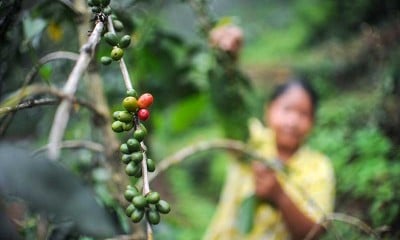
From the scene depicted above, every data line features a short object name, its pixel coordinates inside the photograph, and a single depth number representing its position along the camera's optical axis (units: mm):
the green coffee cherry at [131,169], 467
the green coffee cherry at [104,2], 491
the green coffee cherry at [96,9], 489
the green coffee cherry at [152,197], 458
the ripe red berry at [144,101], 477
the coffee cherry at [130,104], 464
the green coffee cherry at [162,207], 475
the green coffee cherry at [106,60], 520
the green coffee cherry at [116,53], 463
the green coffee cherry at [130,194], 472
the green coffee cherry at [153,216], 466
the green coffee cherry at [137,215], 453
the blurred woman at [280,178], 1342
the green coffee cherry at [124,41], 488
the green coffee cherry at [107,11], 490
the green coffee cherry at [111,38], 482
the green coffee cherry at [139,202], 456
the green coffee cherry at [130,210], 463
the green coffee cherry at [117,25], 542
